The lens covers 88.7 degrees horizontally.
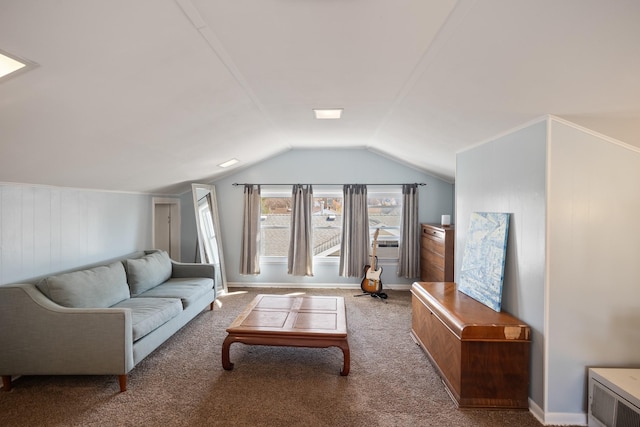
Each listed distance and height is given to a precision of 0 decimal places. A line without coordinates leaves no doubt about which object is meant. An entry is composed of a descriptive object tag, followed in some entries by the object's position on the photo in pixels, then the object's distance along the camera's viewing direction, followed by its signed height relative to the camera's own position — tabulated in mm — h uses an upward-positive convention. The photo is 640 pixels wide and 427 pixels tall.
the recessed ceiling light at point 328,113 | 3121 +987
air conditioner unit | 1791 -1053
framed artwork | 2533 -379
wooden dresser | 4214 -564
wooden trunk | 2250 -1028
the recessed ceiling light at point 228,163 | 4589 +680
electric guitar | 5000 -1022
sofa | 2430 -948
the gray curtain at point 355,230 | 5355 -298
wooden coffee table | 2764 -1022
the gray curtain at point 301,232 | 5402 -347
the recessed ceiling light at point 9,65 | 1388 +618
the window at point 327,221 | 5523 -168
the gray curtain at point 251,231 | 5445 -342
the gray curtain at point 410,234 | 5309 -350
